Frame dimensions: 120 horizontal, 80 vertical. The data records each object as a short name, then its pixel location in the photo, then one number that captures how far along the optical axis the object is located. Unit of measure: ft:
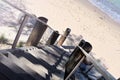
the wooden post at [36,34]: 7.05
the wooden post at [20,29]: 5.76
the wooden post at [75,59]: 5.67
